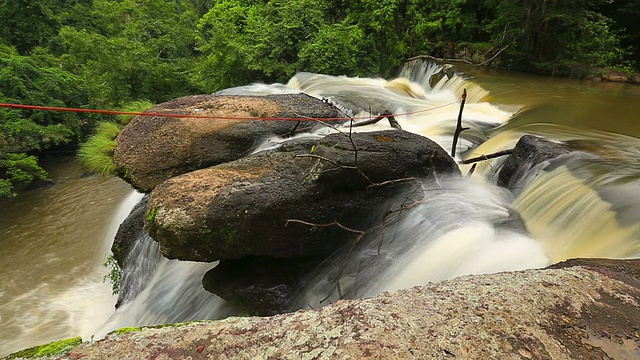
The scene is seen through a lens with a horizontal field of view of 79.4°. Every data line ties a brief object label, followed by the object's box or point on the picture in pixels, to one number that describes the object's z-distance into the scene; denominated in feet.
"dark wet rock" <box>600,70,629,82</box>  31.65
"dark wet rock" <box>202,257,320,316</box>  12.37
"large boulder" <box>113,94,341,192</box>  16.14
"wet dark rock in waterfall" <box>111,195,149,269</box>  17.47
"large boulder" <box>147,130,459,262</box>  11.49
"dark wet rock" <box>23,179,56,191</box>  34.47
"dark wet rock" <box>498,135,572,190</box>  14.87
